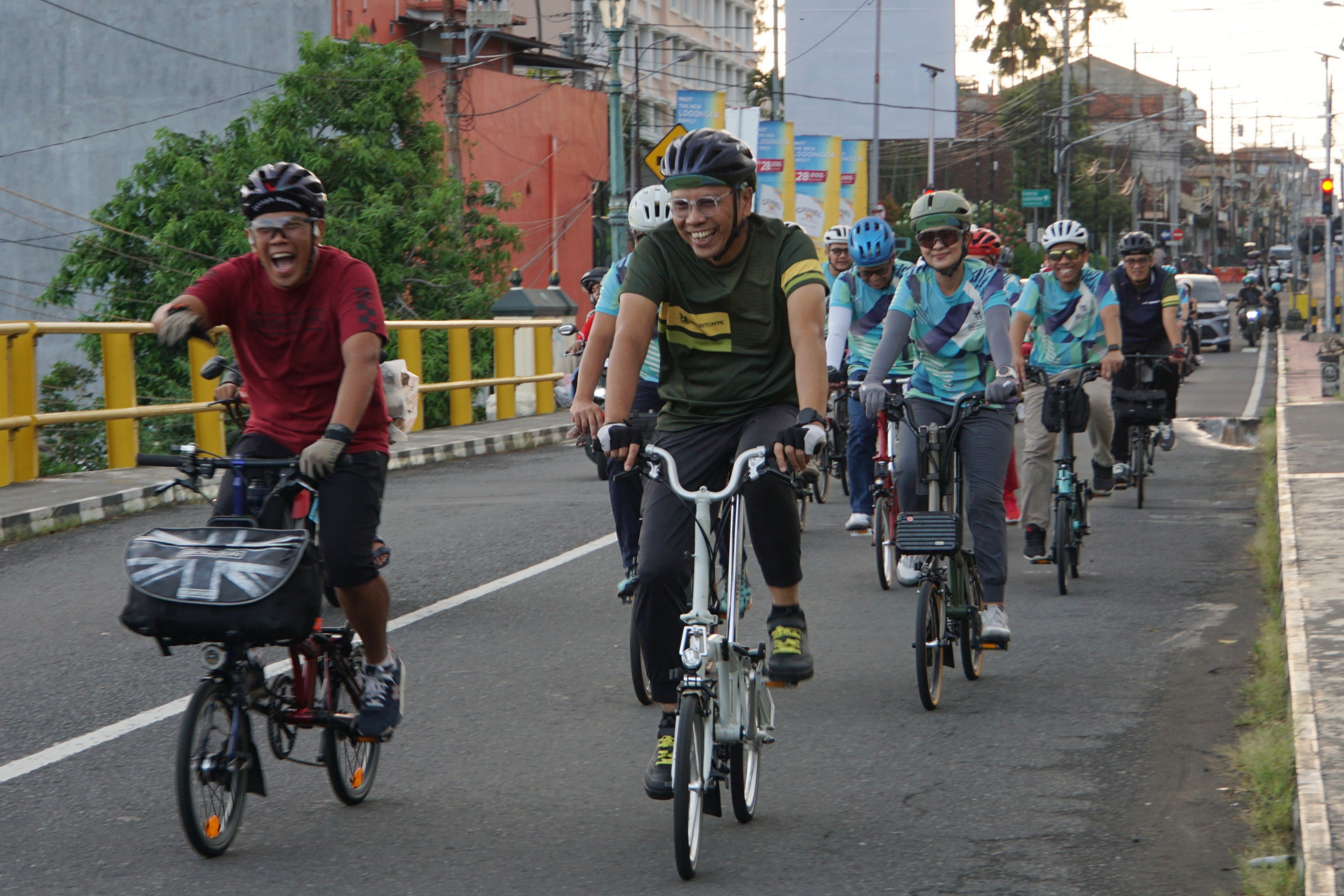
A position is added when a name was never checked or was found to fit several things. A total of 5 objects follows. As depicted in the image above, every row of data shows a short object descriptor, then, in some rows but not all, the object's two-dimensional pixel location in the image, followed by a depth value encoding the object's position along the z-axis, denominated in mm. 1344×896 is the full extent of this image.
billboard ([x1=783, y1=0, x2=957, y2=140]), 61031
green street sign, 59656
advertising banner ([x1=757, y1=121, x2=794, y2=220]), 39250
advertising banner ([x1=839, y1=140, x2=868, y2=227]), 47312
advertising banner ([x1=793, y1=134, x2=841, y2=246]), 43469
